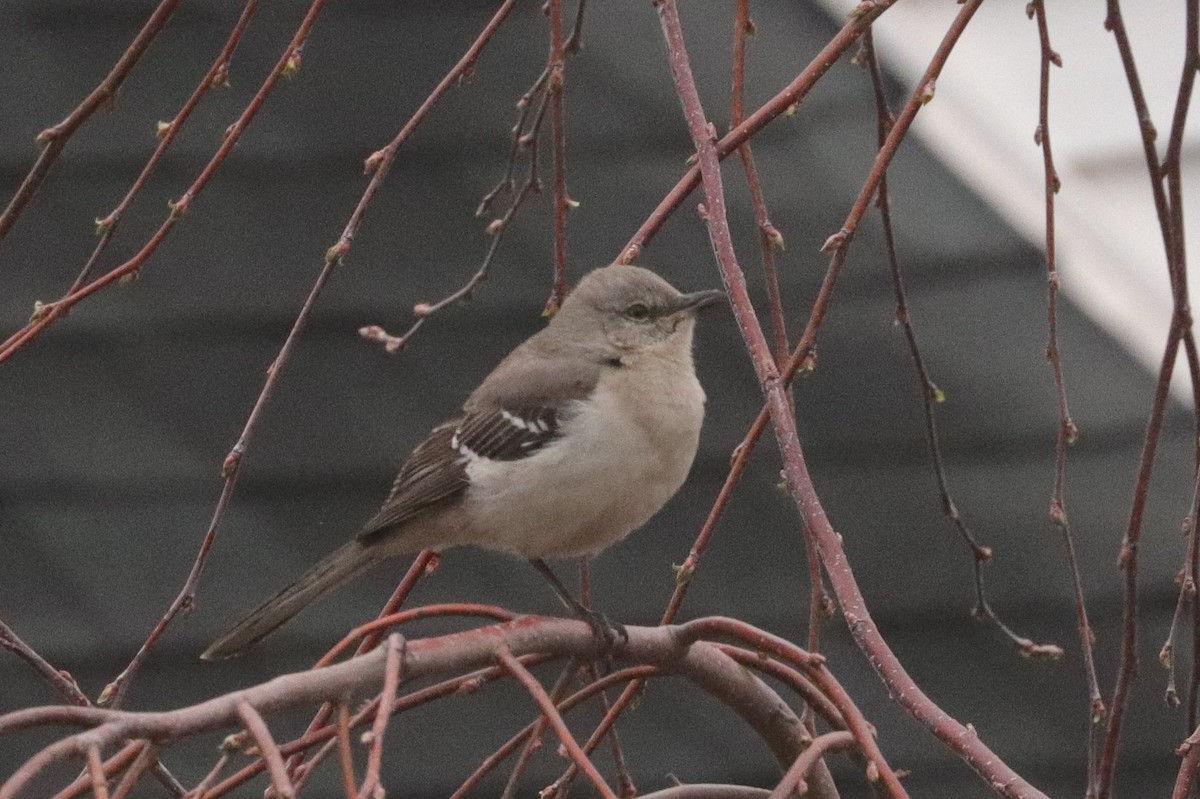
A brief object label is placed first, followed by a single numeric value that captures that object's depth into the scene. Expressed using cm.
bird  751
